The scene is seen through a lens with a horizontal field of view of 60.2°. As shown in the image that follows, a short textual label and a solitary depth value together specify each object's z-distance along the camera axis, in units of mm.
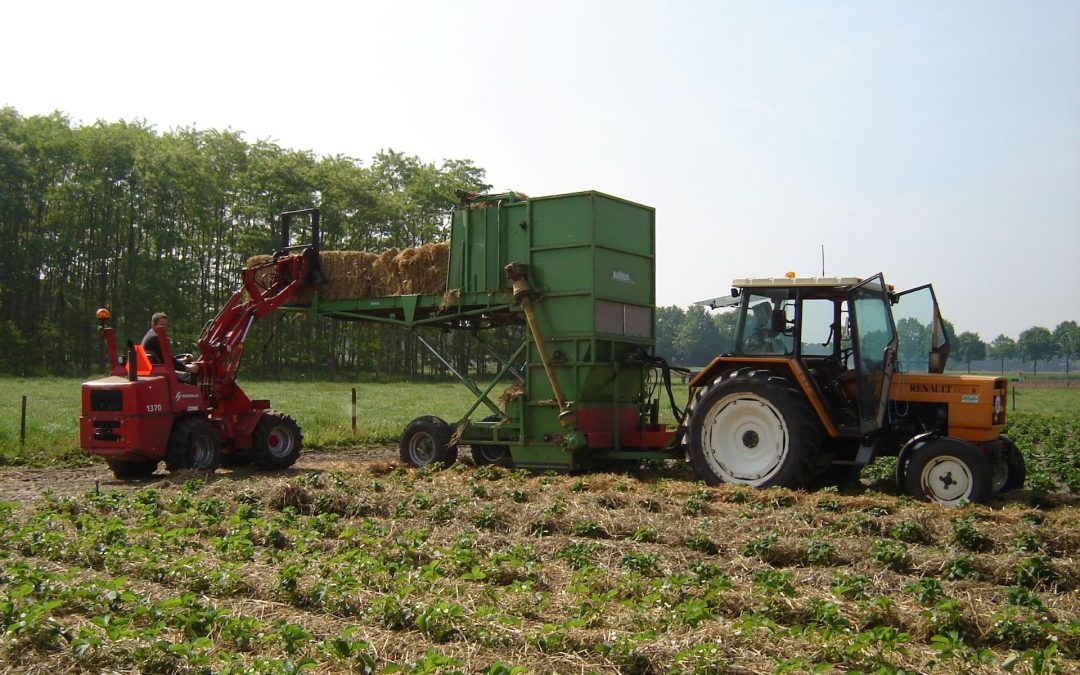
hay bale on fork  13805
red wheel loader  12836
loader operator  13234
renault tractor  10477
